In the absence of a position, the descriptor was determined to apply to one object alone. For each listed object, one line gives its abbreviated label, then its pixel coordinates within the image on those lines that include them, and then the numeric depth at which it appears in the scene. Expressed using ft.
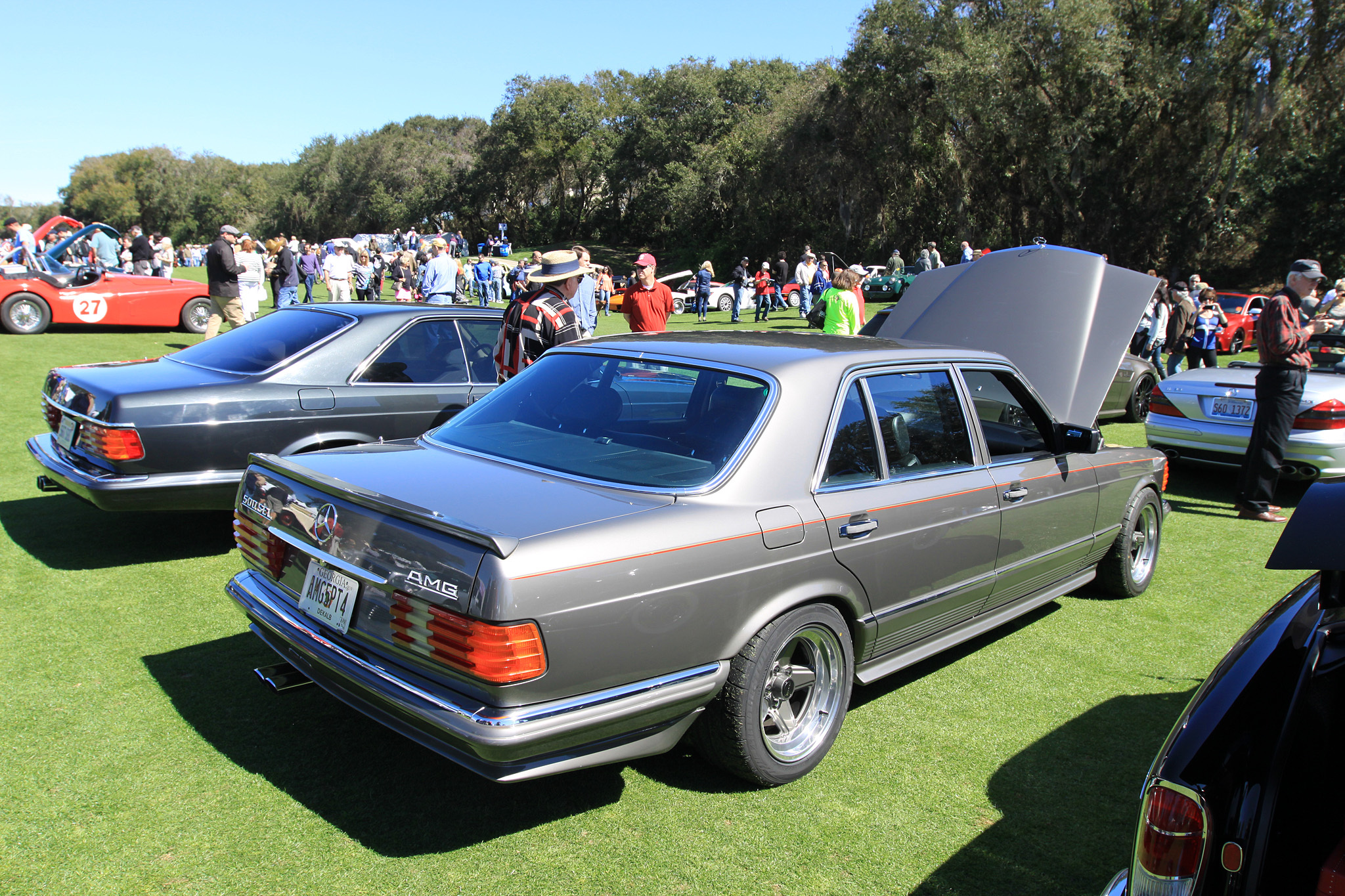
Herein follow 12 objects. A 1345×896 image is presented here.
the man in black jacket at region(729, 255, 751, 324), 88.43
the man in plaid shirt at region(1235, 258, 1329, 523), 21.25
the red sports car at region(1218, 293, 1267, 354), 60.08
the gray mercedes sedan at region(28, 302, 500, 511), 15.97
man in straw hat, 18.44
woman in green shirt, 31.65
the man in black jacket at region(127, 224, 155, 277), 64.69
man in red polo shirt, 32.32
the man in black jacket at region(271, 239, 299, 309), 47.14
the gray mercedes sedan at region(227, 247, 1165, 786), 8.26
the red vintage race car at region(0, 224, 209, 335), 44.78
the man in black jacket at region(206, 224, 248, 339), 38.27
